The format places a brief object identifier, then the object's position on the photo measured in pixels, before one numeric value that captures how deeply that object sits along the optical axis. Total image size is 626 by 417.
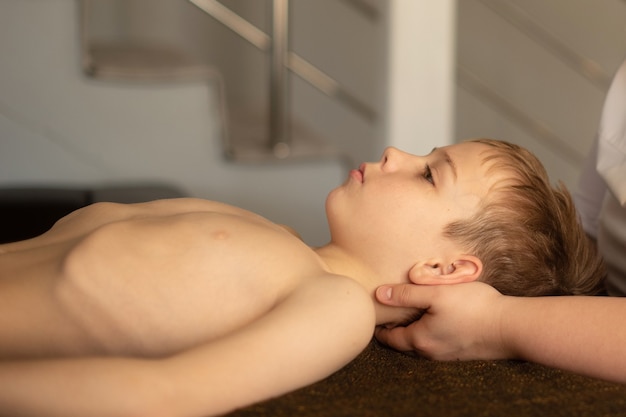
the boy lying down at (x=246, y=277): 0.94
